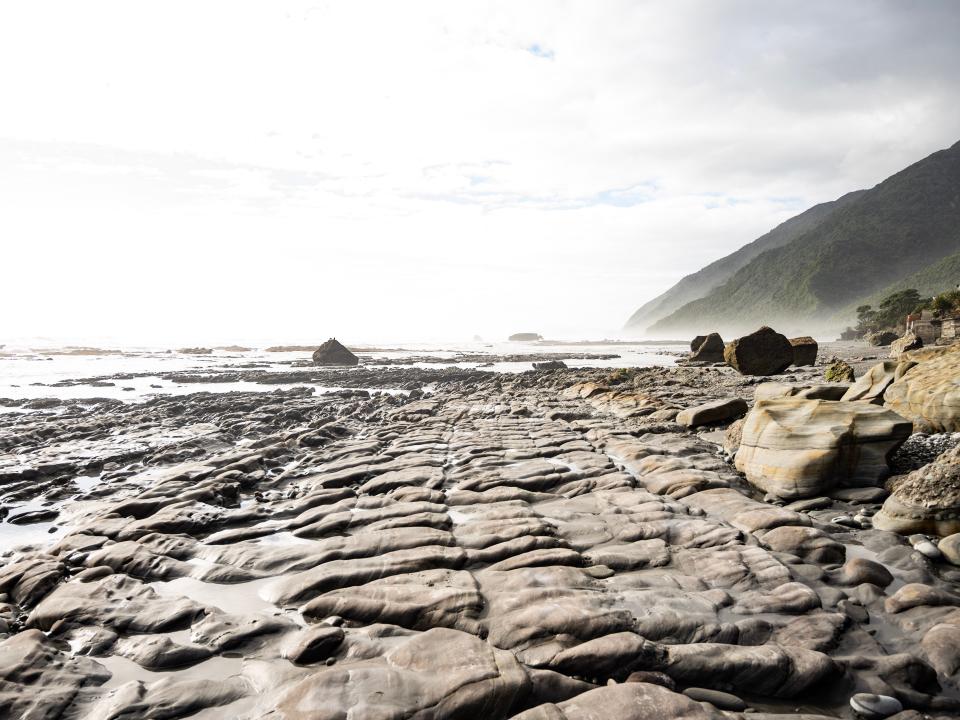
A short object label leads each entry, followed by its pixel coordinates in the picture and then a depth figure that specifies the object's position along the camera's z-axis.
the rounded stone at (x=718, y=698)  3.96
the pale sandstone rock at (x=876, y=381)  11.41
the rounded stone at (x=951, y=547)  5.96
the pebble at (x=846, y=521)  7.27
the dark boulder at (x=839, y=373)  19.14
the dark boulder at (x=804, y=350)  29.64
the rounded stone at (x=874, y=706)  3.83
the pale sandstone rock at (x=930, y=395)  9.27
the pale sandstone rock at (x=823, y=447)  8.38
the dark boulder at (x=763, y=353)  27.00
